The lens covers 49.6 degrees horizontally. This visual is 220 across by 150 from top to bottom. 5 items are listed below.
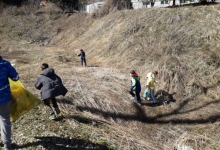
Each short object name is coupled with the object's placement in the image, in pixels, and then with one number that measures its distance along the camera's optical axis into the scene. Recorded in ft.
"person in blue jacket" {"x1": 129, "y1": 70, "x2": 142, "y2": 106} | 24.88
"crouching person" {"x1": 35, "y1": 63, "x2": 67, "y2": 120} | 16.34
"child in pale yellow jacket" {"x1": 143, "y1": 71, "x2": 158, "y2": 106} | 25.61
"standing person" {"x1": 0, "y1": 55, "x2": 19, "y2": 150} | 11.98
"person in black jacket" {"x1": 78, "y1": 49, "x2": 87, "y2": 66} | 39.68
